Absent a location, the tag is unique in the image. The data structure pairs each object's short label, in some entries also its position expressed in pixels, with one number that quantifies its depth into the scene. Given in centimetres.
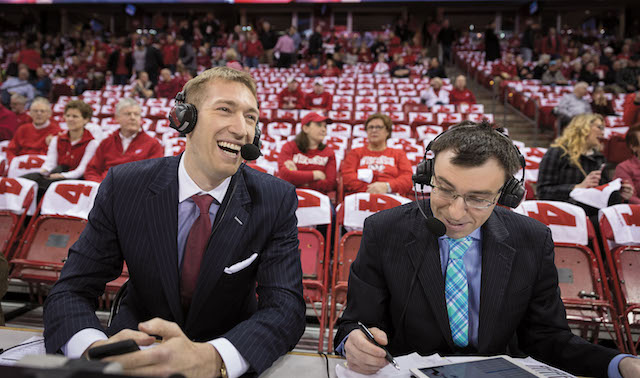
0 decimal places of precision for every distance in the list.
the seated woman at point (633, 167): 368
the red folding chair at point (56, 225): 303
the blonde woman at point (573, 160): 383
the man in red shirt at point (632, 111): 685
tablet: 105
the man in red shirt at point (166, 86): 1034
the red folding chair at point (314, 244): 277
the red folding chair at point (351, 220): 290
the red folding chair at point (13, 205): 314
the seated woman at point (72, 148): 429
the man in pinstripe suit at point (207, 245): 138
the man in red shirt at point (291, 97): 893
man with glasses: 134
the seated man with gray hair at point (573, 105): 712
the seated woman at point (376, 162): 412
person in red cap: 421
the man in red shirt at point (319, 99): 883
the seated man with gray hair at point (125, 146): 416
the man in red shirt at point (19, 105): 755
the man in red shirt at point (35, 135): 521
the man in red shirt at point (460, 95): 882
